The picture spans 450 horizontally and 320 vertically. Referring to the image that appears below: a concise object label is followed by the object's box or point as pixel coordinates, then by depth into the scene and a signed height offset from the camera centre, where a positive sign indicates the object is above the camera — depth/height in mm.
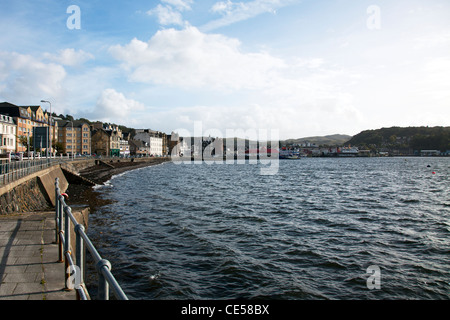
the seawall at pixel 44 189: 17141 -2777
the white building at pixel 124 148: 136375 +2862
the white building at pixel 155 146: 168800 +4568
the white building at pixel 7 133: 63938 +4645
